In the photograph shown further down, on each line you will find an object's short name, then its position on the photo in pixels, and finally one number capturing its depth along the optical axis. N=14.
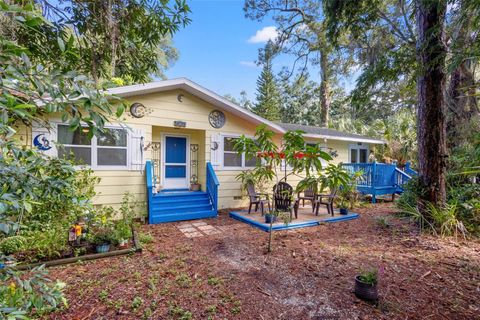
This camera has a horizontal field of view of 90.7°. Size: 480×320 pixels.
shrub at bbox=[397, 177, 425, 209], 5.54
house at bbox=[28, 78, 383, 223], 5.76
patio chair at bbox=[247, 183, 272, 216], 6.86
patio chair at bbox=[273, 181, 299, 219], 5.95
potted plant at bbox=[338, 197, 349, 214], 7.00
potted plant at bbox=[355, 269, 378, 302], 2.77
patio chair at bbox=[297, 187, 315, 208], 7.21
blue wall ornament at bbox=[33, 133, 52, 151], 5.06
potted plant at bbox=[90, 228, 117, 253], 4.07
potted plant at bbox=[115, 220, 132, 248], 4.30
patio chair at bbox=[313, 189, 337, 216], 6.74
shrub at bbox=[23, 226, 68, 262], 3.67
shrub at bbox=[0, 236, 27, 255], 3.54
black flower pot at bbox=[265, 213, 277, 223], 5.91
